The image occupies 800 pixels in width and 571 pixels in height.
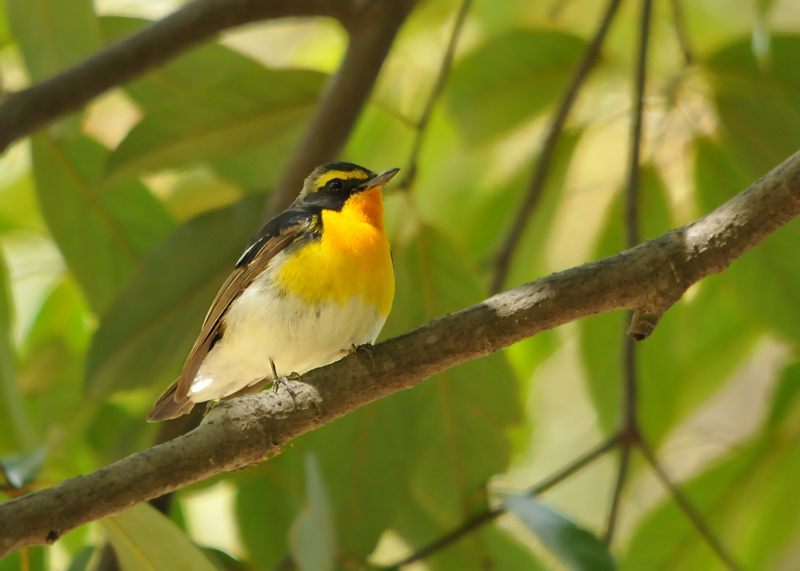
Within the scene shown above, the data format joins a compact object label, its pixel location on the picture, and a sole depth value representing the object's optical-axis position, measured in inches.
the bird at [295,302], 198.1
